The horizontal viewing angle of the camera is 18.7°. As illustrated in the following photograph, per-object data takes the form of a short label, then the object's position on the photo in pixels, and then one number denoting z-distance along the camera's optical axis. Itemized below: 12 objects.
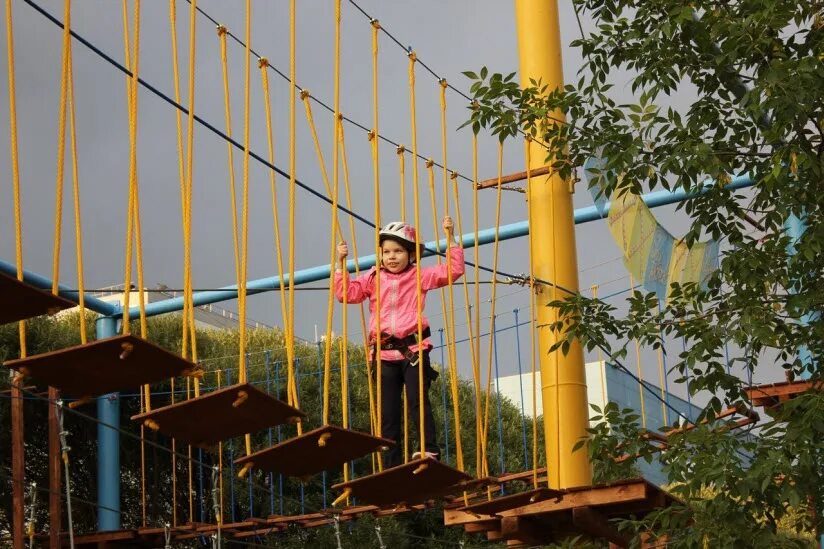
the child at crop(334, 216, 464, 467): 14.59
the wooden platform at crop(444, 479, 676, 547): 12.97
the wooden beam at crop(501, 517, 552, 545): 13.67
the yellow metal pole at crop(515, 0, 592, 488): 13.56
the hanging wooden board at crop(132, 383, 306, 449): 10.10
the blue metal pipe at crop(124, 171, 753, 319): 17.79
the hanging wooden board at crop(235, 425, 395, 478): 10.87
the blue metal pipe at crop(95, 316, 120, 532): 20.32
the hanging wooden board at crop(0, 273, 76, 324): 8.64
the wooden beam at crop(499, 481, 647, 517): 12.96
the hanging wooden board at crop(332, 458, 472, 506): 11.84
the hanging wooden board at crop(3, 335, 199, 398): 9.44
